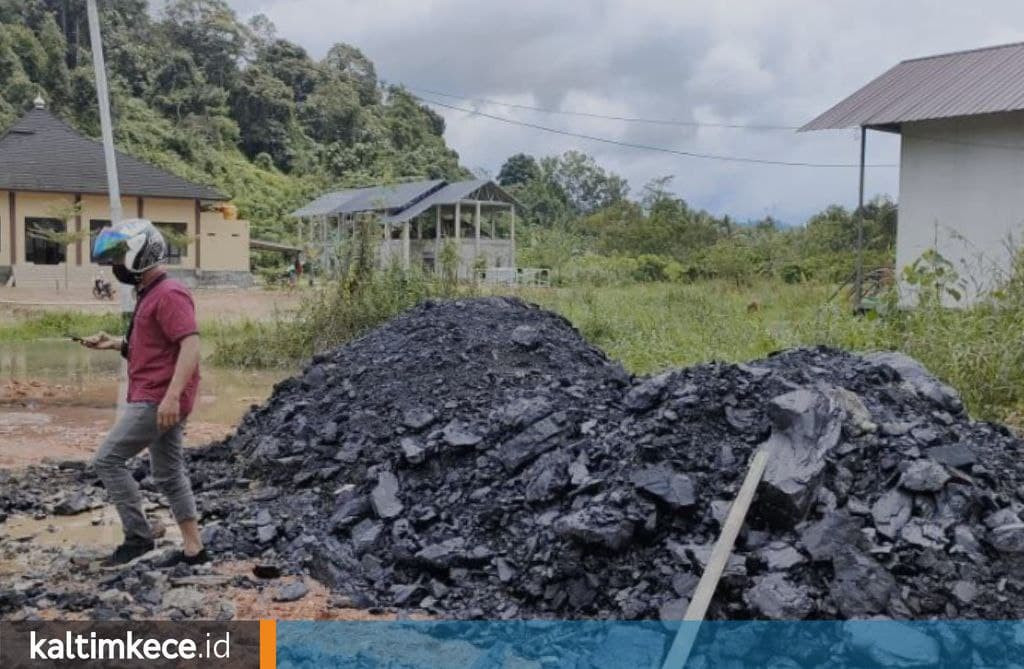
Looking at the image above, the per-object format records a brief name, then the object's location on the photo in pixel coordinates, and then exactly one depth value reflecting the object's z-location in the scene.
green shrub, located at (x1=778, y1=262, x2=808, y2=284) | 25.40
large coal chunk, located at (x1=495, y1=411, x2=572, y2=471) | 5.06
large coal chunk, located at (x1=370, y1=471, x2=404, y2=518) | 4.96
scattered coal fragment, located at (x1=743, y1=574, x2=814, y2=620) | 3.77
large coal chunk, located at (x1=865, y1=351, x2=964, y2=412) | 5.59
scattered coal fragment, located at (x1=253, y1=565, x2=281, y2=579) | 4.52
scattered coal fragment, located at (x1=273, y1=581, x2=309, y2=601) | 4.25
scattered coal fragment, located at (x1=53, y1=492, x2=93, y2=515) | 5.76
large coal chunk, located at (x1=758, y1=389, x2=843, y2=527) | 4.16
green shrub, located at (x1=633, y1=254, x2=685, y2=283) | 30.41
